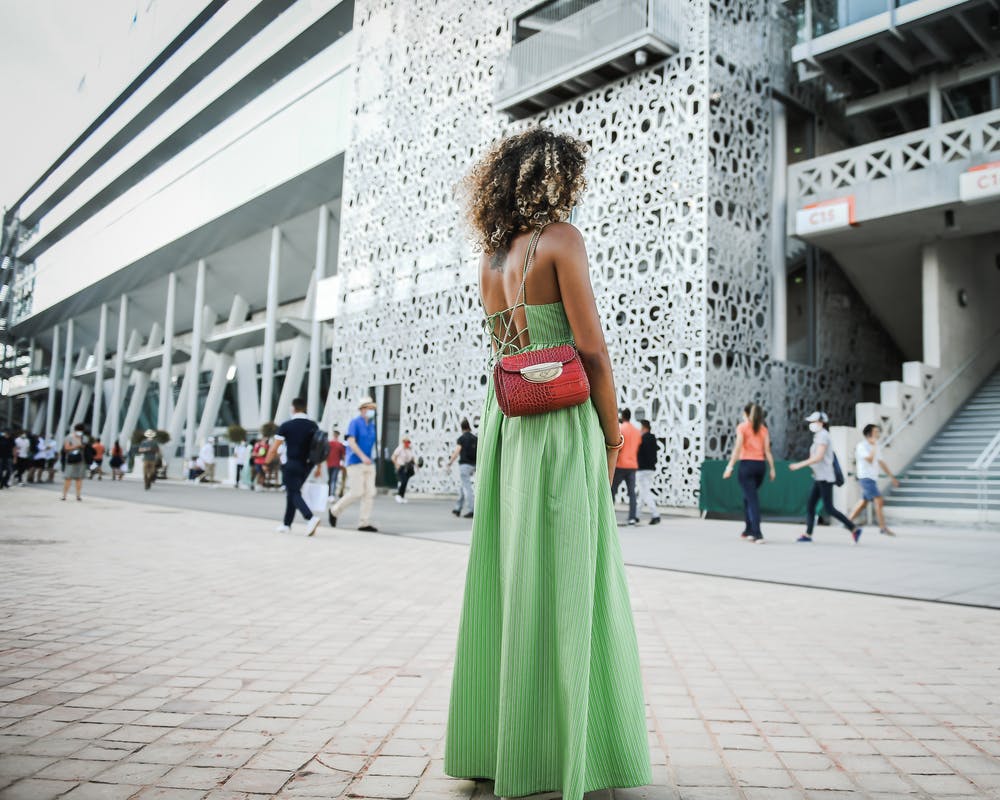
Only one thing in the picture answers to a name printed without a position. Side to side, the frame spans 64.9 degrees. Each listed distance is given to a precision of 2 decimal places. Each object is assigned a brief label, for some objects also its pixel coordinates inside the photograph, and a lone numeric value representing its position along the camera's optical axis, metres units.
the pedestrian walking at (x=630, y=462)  13.20
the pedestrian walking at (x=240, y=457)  27.94
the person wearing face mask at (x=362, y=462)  11.01
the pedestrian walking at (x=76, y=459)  17.12
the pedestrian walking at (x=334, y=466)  19.02
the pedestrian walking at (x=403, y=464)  18.41
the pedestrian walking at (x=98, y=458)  33.62
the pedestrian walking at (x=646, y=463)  14.16
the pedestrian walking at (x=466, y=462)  14.27
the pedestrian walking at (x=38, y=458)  26.48
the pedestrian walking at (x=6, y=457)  21.75
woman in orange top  10.43
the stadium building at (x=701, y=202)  16.02
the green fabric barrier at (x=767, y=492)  14.08
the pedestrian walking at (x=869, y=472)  12.24
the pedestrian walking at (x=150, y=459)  23.84
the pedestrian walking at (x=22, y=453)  24.12
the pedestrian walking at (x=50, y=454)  27.84
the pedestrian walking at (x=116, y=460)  34.44
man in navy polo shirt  10.48
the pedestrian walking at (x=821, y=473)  10.66
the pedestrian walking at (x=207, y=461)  31.55
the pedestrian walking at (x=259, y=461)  24.75
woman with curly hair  2.26
